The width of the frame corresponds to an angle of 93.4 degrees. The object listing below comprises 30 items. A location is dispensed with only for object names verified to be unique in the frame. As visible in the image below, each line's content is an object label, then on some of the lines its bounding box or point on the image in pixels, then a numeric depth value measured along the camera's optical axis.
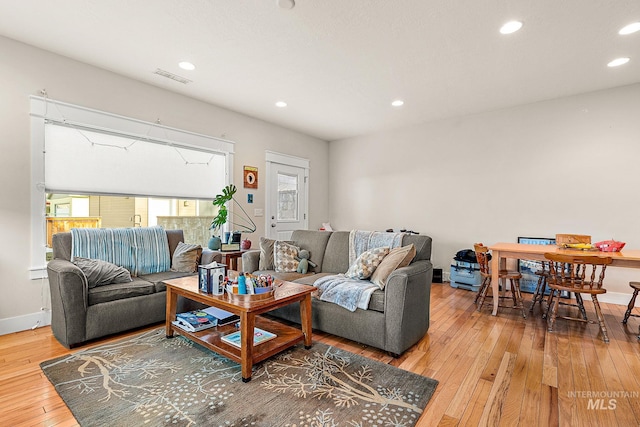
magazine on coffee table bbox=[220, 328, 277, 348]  2.18
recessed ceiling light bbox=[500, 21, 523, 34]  2.49
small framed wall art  4.90
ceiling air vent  3.41
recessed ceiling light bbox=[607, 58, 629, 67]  3.12
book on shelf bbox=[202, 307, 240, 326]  2.61
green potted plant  4.20
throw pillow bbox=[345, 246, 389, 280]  2.85
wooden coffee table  1.96
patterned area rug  1.63
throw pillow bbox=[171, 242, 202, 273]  3.37
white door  5.32
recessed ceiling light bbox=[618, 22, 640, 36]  2.53
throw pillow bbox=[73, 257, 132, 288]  2.64
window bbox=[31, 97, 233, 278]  3.00
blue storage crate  4.49
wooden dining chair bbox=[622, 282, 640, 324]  2.90
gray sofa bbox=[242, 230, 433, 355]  2.31
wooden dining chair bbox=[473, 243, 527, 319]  3.38
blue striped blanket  2.93
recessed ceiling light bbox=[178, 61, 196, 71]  3.22
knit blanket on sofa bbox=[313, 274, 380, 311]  2.48
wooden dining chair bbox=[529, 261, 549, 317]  3.57
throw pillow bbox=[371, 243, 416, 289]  2.59
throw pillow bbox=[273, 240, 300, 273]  3.39
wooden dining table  2.74
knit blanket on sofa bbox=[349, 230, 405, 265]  3.06
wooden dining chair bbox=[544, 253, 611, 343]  2.70
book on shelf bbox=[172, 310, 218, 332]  2.45
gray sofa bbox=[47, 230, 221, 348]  2.41
